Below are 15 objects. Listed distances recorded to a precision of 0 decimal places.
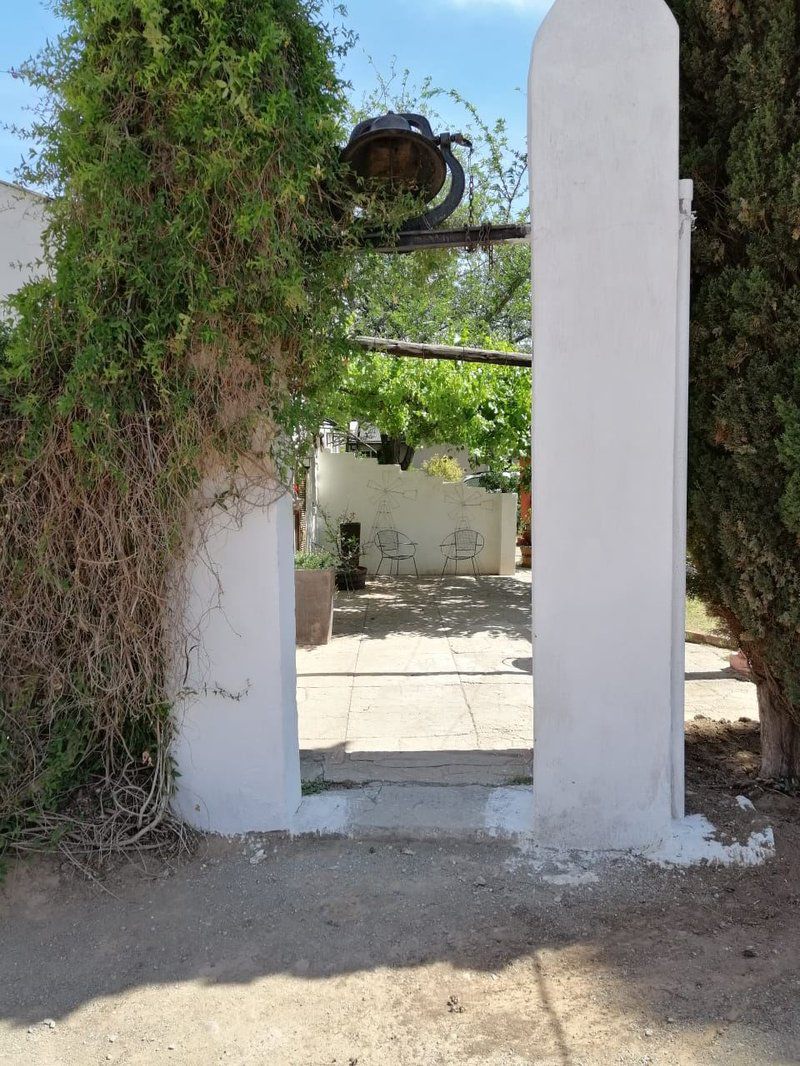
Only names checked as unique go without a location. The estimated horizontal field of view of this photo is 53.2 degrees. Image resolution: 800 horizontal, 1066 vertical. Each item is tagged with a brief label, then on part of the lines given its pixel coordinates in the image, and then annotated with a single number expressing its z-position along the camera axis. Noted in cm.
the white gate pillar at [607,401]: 337
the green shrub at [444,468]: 1438
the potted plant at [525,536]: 1631
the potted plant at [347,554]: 1233
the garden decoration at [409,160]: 360
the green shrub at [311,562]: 859
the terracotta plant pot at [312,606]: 816
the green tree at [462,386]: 1264
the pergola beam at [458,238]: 378
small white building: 782
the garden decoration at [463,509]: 1457
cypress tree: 360
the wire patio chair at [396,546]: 1451
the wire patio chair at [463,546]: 1452
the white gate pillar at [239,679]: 357
